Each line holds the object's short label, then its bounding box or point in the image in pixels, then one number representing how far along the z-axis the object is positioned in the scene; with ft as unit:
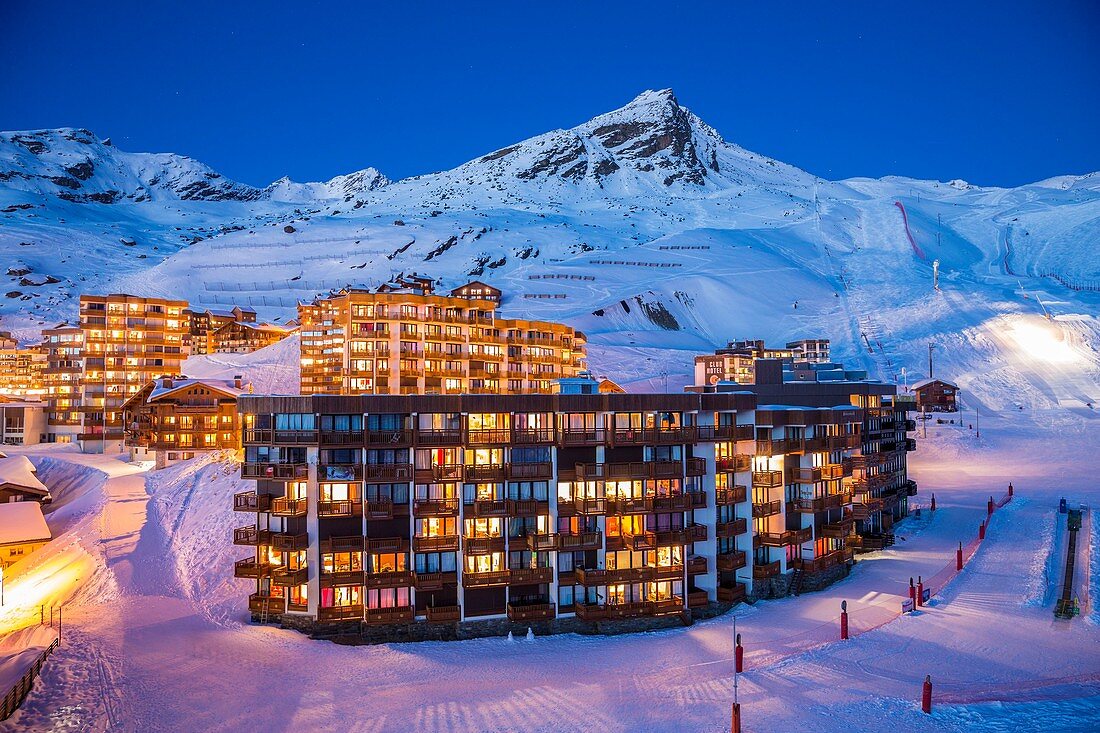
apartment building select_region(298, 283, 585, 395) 265.13
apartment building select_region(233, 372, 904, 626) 112.37
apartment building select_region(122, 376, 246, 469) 246.47
